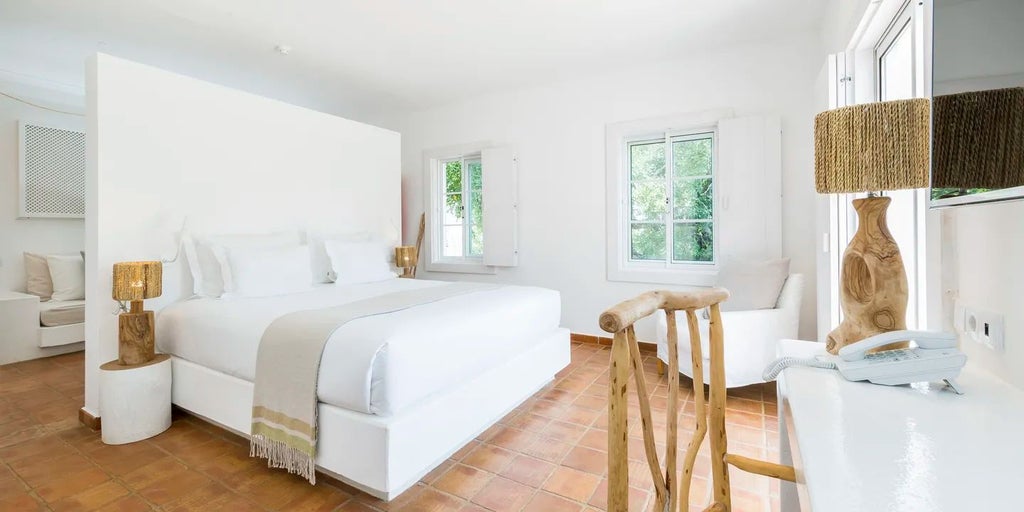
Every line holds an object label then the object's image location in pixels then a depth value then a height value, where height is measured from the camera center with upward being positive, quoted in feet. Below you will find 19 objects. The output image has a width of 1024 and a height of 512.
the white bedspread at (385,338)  5.63 -1.35
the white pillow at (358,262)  11.72 -0.14
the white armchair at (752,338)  9.16 -1.84
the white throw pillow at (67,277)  12.92 -0.57
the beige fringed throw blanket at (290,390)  5.94 -1.93
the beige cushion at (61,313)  12.18 -1.61
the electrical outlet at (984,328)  3.03 -0.57
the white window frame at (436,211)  17.26 +1.90
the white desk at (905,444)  1.68 -0.96
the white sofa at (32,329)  11.62 -2.04
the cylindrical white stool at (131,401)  7.35 -2.55
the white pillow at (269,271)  9.28 -0.31
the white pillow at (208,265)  9.39 -0.17
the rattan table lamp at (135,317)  7.70 -1.09
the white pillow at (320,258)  12.23 -0.03
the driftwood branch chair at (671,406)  2.20 -1.00
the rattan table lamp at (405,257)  14.06 -0.02
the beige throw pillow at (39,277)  12.94 -0.56
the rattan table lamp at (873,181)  3.34 +0.60
